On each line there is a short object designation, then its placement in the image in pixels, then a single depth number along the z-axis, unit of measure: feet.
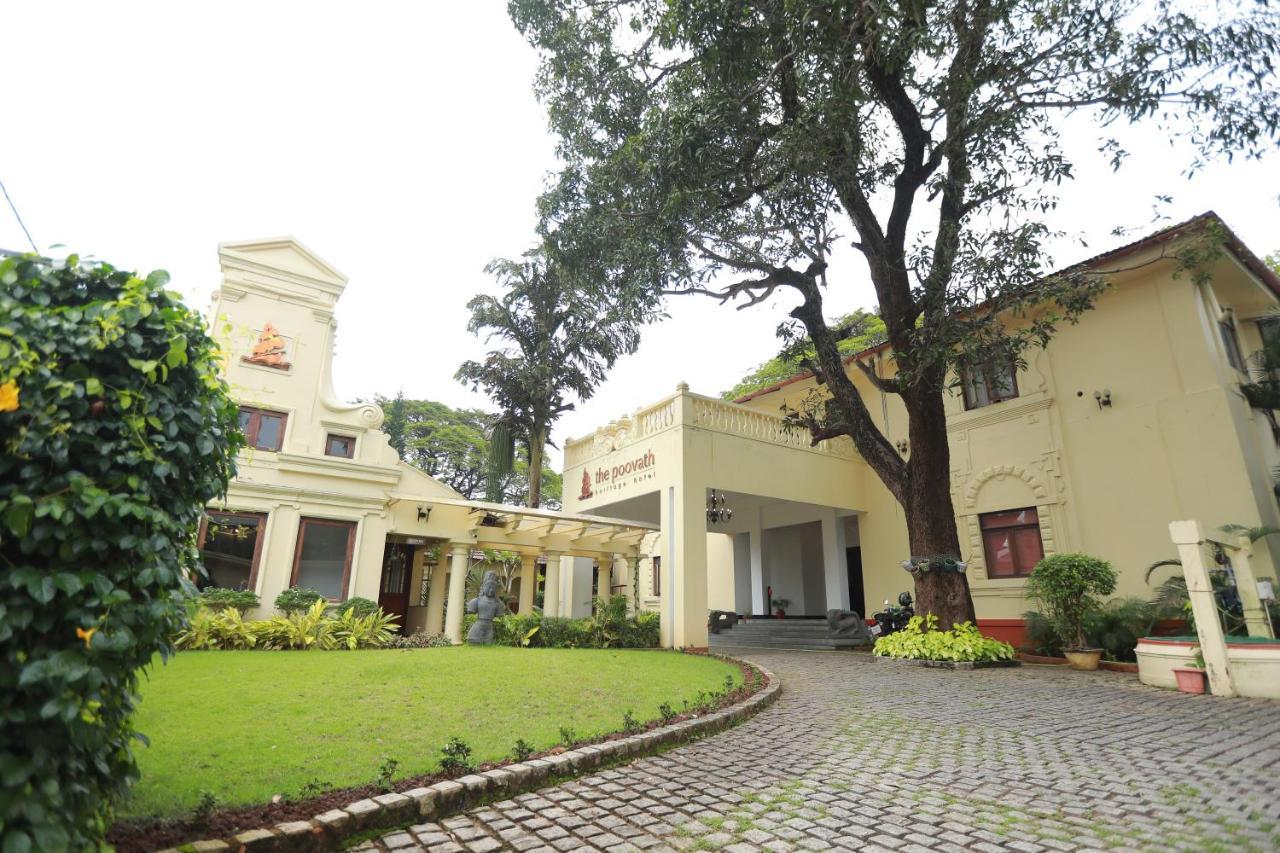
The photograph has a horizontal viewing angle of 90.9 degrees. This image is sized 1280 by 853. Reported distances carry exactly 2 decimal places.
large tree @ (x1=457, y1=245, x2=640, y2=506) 64.54
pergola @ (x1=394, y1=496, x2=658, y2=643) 47.78
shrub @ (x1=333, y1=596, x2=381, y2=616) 44.39
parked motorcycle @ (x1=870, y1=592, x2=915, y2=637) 45.14
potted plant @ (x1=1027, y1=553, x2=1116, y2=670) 35.01
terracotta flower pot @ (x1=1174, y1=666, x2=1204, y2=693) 26.08
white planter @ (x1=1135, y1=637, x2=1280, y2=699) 24.27
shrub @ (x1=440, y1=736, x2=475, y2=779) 13.20
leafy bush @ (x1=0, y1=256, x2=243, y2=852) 7.33
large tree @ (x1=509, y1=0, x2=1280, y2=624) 27.48
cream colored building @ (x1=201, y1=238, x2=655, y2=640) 44.80
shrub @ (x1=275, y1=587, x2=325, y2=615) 42.91
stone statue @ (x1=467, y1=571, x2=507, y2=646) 44.27
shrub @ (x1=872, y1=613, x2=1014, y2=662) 34.90
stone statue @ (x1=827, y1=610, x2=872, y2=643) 50.14
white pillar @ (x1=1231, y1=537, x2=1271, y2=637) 28.25
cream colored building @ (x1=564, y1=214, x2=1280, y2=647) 39.06
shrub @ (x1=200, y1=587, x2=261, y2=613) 40.93
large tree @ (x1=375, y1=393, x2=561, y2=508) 101.60
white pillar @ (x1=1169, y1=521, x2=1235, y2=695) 25.38
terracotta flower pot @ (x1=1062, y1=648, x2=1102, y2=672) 35.24
